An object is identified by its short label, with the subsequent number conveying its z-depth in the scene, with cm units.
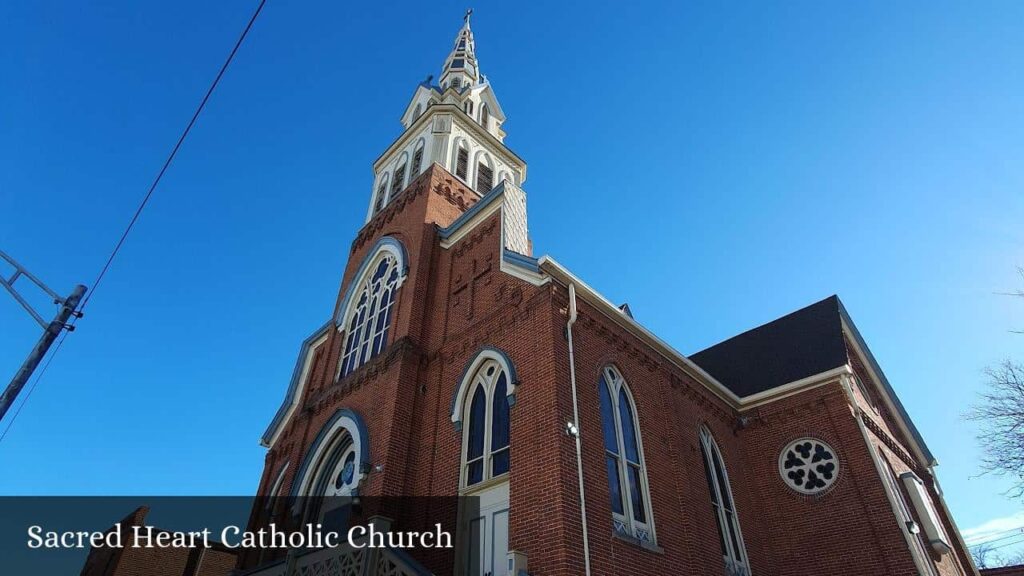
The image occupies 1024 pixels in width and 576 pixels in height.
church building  919
